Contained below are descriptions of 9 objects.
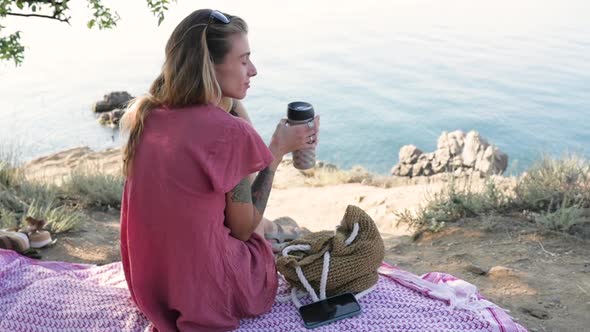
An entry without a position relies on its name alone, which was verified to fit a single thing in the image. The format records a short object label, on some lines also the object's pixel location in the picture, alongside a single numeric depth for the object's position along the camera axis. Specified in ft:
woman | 7.86
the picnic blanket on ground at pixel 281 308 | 9.09
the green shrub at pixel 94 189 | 18.99
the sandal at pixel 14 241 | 12.90
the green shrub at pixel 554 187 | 16.43
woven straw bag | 9.30
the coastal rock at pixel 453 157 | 36.60
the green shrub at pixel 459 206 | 17.08
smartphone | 8.96
